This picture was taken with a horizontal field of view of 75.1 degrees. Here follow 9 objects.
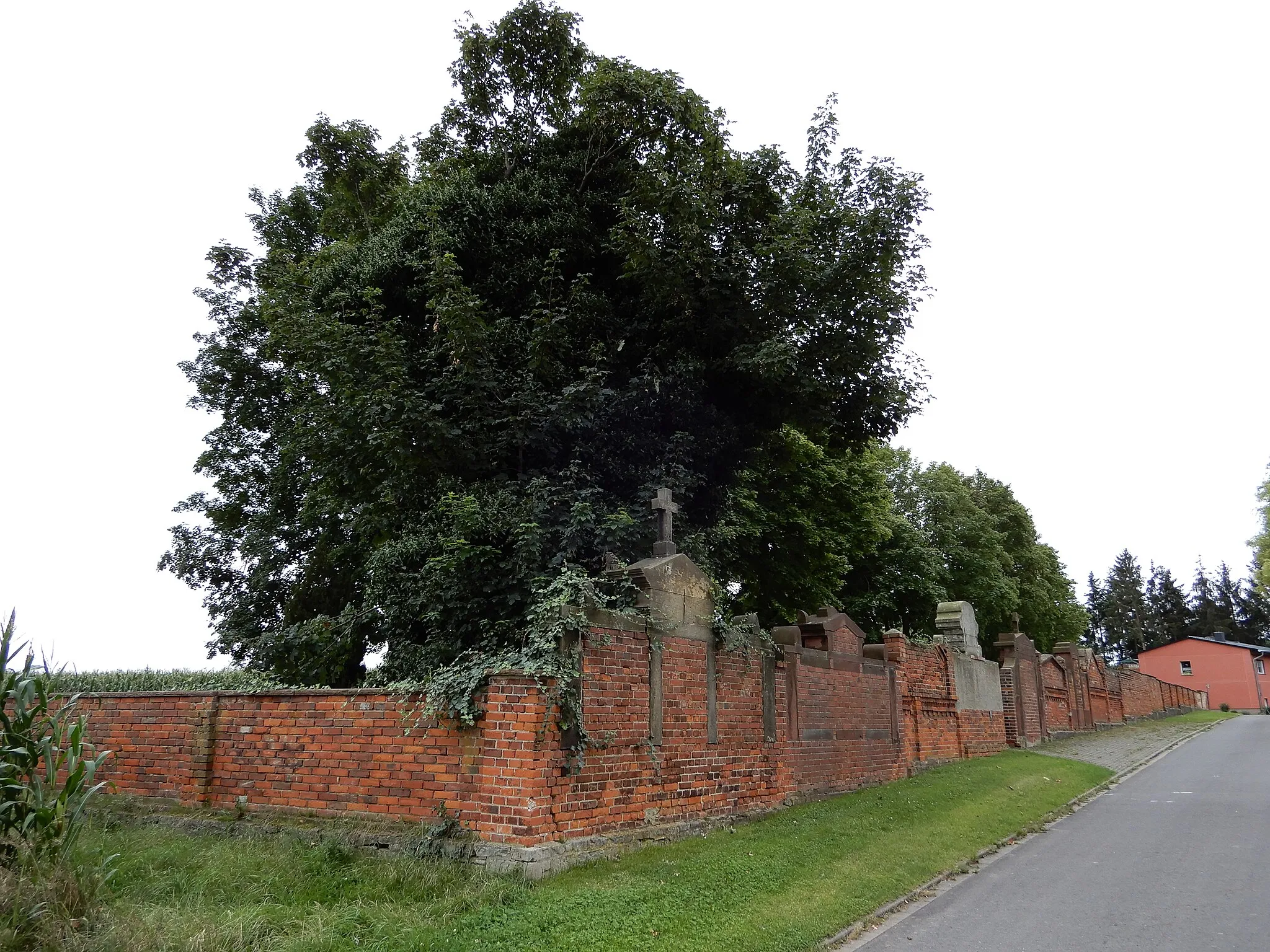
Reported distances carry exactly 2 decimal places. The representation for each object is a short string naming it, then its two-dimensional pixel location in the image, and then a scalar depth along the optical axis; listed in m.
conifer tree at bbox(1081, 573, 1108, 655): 100.69
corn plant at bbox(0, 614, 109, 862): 4.84
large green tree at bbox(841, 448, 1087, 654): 30.97
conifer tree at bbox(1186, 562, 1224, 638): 92.19
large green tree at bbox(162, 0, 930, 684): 10.90
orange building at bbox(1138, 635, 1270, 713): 64.25
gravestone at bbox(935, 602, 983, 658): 19.44
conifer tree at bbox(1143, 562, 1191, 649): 95.94
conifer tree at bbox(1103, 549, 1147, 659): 97.75
